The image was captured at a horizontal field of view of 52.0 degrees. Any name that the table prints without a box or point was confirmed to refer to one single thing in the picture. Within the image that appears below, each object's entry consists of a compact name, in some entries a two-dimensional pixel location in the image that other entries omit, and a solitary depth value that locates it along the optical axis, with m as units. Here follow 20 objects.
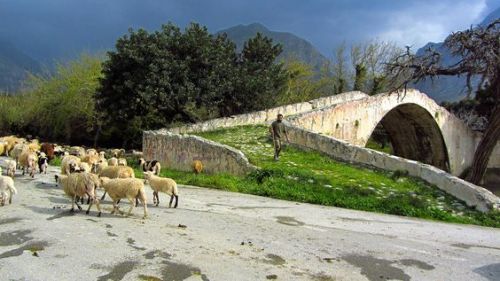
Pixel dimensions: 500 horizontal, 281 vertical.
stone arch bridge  27.87
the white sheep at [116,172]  12.06
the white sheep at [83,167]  11.94
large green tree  27.16
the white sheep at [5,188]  9.77
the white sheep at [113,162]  14.77
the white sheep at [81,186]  9.55
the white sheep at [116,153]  24.19
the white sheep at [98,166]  13.55
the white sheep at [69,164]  12.69
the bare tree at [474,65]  19.62
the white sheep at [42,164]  15.61
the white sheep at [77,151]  20.07
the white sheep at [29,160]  14.53
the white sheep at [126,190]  9.41
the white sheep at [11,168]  14.05
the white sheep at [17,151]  17.38
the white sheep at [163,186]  10.98
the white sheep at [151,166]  15.78
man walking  18.06
